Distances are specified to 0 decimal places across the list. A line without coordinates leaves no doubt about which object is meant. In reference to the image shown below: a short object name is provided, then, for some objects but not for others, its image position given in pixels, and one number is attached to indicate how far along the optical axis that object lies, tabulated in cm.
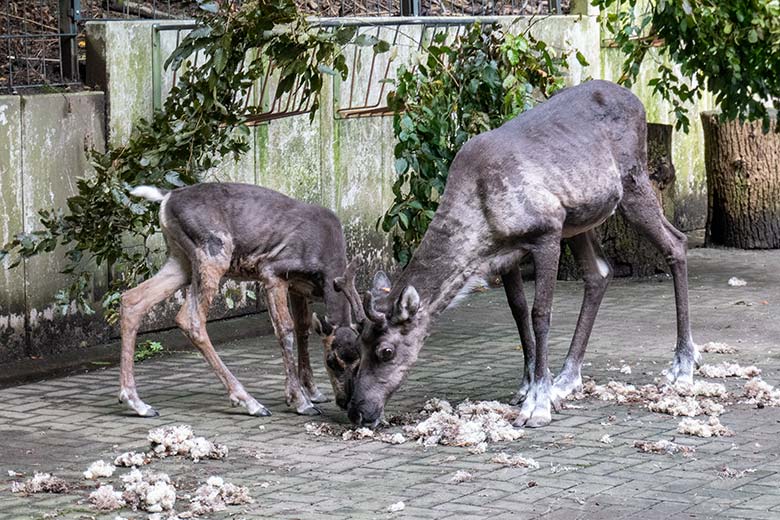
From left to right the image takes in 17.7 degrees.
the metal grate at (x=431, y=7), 2182
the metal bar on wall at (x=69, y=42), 1797
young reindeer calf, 1480
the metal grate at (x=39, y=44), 1766
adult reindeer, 1397
